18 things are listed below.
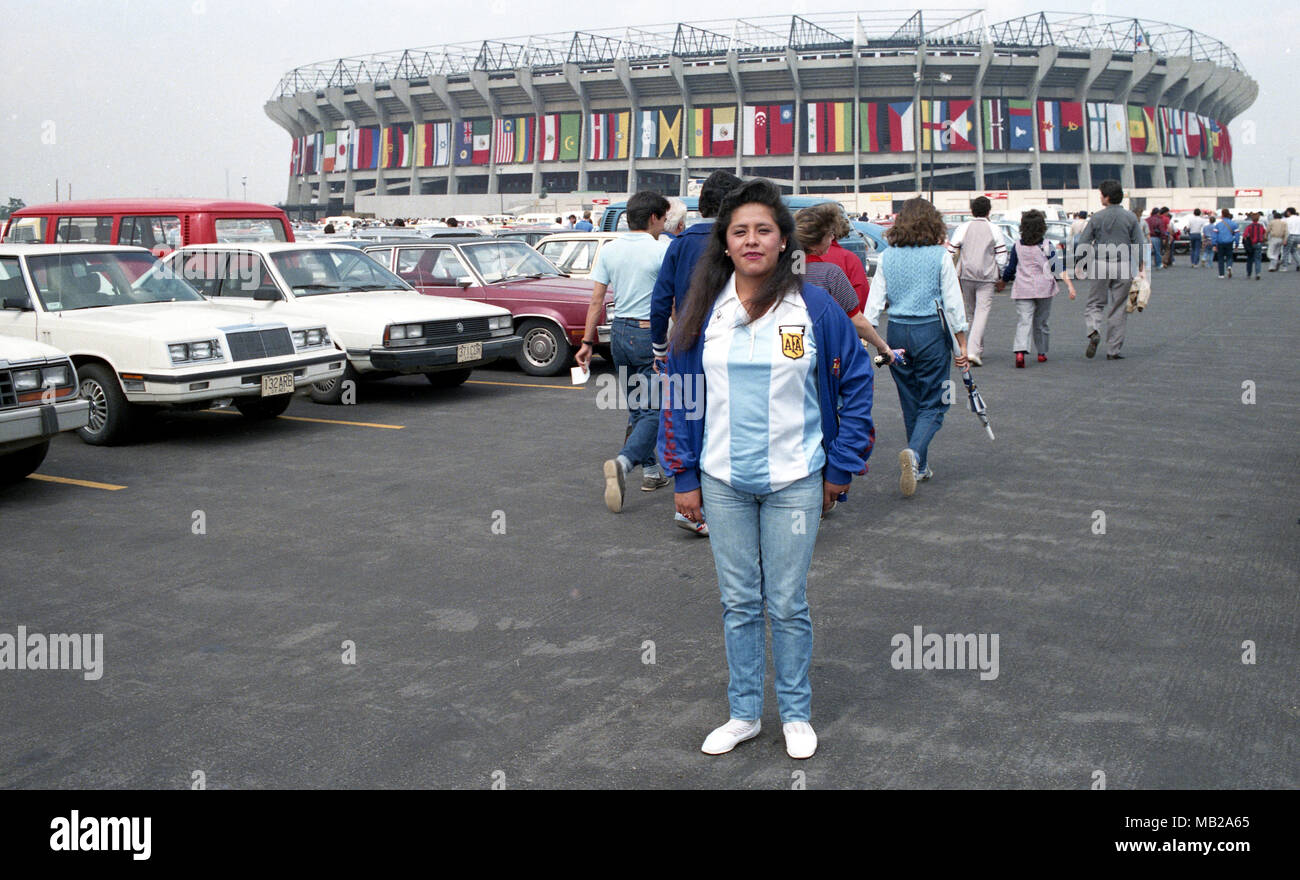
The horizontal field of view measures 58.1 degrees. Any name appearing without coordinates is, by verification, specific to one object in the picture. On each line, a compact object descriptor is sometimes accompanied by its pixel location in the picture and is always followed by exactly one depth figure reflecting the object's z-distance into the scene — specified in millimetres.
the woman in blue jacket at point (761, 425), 3668
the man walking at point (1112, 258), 12930
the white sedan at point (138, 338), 9375
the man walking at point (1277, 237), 33844
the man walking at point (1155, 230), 35125
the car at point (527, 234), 21420
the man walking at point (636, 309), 7383
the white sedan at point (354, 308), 11398
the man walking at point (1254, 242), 30250
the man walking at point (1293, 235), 33669
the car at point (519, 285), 13500
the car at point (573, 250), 15602
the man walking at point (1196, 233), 38469
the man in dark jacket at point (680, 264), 5848
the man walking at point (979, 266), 13562
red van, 13453
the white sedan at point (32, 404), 7680
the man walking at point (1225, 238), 30172
